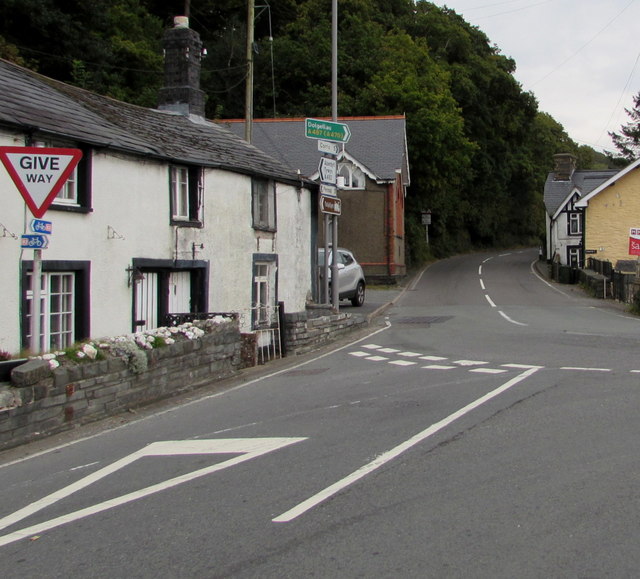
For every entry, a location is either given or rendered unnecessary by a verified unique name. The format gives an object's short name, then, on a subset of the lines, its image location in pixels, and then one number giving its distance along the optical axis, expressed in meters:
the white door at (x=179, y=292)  15.16
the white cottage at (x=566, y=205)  51.53
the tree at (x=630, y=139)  69.62
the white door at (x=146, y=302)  14.15
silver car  25.61
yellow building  43.34
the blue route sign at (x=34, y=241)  8.22
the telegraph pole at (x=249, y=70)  23.54
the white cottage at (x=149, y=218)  11.98
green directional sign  17.39
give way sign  8.17
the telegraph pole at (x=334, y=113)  19.44
